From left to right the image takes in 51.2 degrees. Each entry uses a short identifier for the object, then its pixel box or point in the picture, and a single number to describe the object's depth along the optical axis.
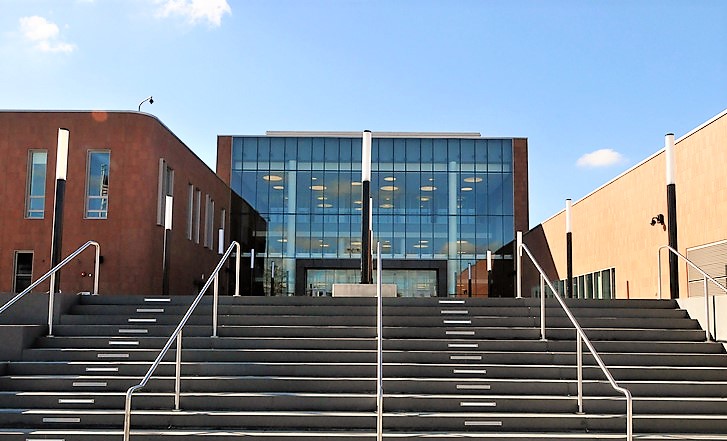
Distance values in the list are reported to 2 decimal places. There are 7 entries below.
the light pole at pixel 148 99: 28.27
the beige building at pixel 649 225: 16.14
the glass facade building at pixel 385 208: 37.03
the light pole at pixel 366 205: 12.42
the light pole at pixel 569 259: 17.89
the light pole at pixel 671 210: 11.41
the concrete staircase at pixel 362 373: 7.68
